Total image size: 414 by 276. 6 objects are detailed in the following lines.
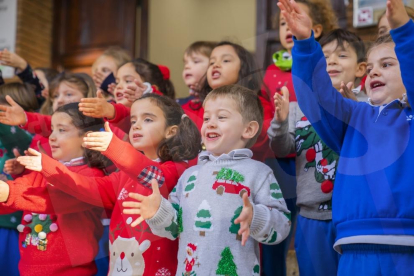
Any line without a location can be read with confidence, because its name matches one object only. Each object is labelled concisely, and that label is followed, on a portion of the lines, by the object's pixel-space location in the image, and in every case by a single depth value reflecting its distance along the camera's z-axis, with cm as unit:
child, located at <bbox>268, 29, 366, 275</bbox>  224
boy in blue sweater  170
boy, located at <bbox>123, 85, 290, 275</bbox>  195
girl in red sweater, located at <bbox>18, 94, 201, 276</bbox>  219
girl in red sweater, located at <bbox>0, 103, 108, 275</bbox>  247
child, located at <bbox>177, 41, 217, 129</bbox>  328
